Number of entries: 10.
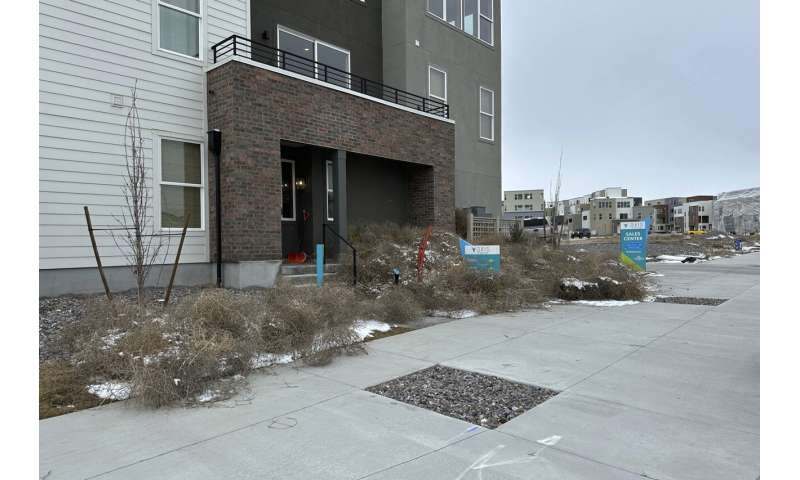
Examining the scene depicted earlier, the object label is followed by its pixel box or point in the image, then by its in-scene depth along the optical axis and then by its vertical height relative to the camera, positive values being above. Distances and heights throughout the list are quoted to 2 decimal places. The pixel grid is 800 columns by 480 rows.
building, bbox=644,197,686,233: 143.40 +6.14
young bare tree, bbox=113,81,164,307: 9.27 +0.38
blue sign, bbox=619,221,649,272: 16.02 -0.31
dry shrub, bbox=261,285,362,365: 5.51 -1.10
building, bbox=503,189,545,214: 129.88 +9.37
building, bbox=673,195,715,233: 120.00 +4.80
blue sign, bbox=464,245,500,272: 9.47 -0.43
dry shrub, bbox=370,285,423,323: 7.69 -1.16
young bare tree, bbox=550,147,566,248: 17.95 +0.66
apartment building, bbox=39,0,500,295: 8.85 +2.30
